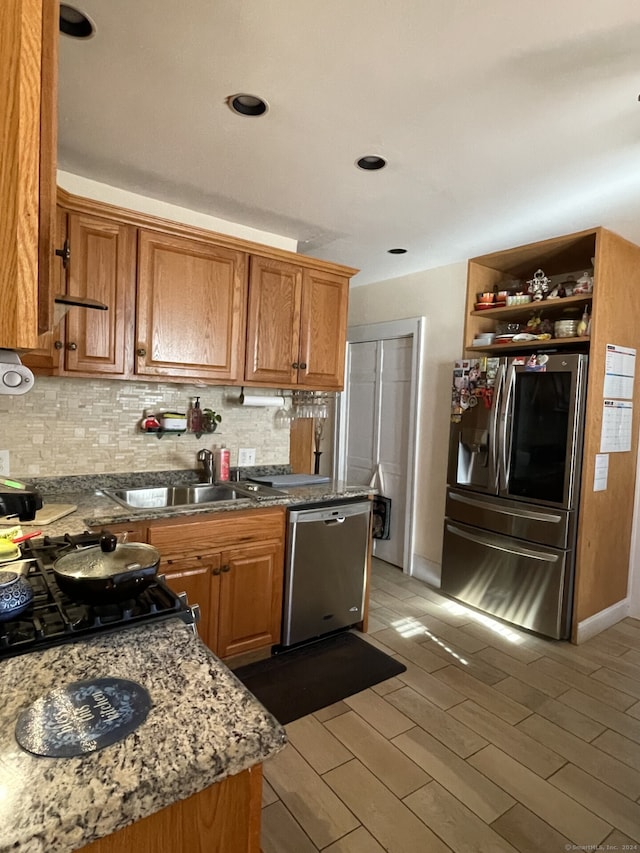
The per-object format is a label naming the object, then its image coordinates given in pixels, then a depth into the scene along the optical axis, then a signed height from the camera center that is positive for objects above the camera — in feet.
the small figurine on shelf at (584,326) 9.24 +1.85
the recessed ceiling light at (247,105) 5.80 +3.74
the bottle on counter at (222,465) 9.50 -1.21
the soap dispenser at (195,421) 9.40 -0.36
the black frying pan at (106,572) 3.44 -1.29
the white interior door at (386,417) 13.07 -0.15
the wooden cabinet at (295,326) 8.99 +1.63
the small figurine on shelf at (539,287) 10.11 +2.82
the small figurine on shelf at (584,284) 9.22 +2.69
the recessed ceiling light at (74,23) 4.54 +3.69
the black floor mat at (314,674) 7.33 -4.49
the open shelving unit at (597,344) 9.10 +1.59
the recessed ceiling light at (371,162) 7.04 +3.75
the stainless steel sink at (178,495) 8.69 -1.76
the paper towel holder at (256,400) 9.52 +0.13
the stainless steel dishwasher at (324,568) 8.36 -2.93
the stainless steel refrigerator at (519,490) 9.20 -1.53
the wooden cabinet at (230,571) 7.19 -2.67
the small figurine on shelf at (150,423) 8.76 -0.41
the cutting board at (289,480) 9.31 -1.46
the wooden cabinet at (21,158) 2.09 +1.07
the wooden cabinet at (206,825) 2.17 -2.04
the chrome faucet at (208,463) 9.20 -1.15
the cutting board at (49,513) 5.80 -1.55
